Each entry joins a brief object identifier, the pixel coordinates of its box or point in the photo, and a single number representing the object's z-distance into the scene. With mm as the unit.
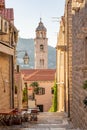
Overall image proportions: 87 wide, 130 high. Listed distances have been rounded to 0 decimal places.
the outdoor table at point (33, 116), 19847
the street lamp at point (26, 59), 26925
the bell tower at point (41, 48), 86938
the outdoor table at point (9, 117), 17034
